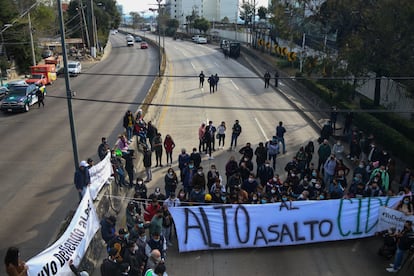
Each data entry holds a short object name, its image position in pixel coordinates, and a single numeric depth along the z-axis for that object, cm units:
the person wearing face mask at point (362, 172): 1329
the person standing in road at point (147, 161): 1437
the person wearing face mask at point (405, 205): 1097
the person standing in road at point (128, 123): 1800
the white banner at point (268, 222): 1052
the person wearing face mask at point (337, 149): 1540
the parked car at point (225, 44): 5776
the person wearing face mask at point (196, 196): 1156
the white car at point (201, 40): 8300
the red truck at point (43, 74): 3341
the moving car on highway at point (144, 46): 7580
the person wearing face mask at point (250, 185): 1237
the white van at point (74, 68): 4003
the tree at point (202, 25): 10194
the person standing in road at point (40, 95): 2702
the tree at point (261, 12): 6681
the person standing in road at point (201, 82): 3204
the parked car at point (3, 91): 2977
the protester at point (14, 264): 698
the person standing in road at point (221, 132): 1784
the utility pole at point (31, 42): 3854
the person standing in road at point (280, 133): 1716
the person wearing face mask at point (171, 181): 1245
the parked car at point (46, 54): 5423
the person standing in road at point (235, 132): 1753
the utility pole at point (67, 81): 1073
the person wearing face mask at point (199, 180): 1232
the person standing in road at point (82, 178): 1109
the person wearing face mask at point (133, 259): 845
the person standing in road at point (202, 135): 1716
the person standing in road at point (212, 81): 3076
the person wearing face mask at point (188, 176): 1302
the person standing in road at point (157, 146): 1559
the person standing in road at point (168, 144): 1583
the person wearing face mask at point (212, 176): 1262
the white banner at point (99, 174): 1120
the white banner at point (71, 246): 760
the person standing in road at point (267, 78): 3316
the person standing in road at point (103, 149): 1411
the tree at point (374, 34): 1783
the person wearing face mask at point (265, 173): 1345
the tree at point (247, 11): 7621
